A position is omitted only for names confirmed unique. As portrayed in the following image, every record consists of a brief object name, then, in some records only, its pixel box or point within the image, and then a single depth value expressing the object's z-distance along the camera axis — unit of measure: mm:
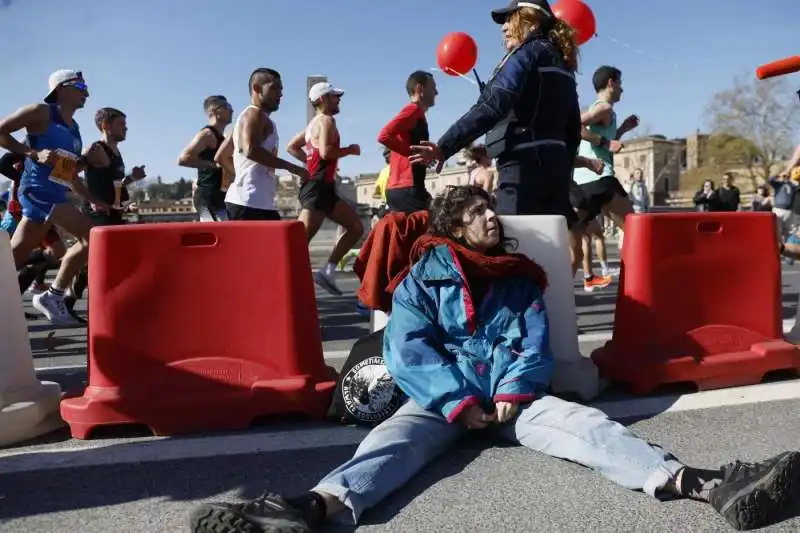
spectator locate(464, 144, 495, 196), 9883
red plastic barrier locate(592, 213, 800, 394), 3533
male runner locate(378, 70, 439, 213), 6285
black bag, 3068
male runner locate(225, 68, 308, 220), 5820
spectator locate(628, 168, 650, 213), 14695
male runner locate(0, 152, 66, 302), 6504
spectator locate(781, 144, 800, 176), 7206
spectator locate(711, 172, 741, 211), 17516
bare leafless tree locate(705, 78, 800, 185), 55406
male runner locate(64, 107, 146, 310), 7211
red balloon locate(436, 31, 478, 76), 6664
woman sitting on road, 2092
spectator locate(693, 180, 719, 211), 18047
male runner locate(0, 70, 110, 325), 5797
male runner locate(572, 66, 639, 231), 6336
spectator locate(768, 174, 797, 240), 9695
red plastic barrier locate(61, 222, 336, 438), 3051
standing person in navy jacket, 3713
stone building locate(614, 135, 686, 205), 98875
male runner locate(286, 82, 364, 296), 6641
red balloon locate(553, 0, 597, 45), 5758
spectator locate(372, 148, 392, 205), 10599
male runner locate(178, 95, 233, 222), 7312
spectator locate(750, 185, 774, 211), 20281
